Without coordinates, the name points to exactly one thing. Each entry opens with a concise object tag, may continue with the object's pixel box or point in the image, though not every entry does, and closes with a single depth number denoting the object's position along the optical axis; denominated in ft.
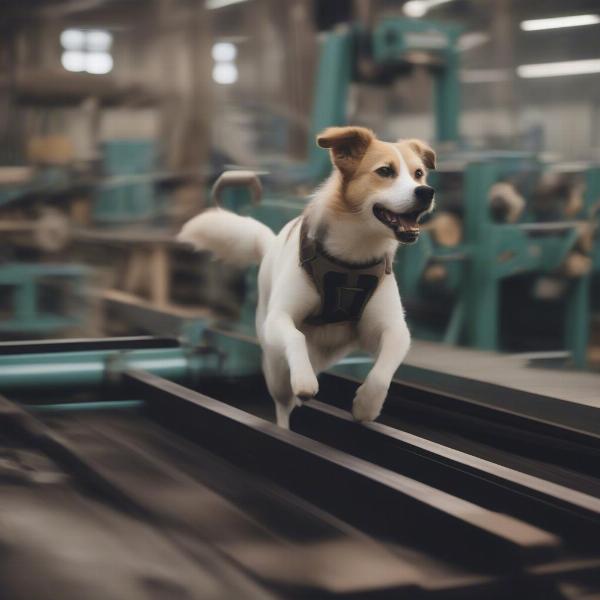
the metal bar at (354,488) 5.71
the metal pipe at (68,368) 11.51
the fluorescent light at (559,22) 40.04
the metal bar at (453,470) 6.72
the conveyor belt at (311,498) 5.39
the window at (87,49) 51.31
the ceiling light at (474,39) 43.14
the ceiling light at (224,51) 51.60
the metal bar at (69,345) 12.62
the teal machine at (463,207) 18.04
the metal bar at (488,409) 9.24
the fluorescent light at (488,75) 44.14
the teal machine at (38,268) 20.30
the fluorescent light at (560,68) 41.16
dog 8.47
